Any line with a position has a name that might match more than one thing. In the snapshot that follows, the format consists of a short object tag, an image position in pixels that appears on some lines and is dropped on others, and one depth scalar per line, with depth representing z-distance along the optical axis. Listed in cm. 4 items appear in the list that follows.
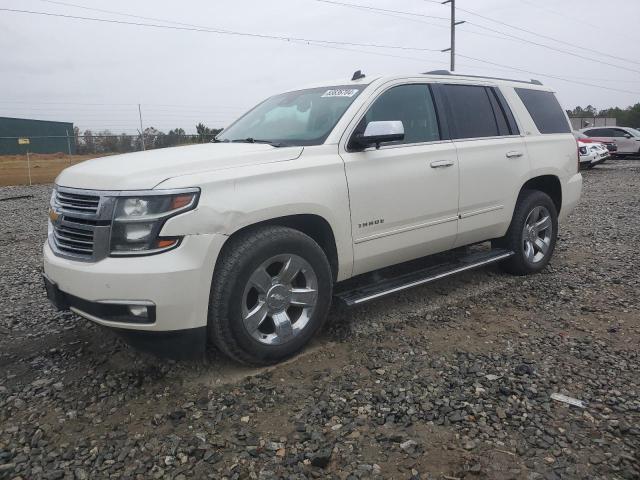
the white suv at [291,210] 287
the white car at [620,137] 2255
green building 3164
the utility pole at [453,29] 3089
